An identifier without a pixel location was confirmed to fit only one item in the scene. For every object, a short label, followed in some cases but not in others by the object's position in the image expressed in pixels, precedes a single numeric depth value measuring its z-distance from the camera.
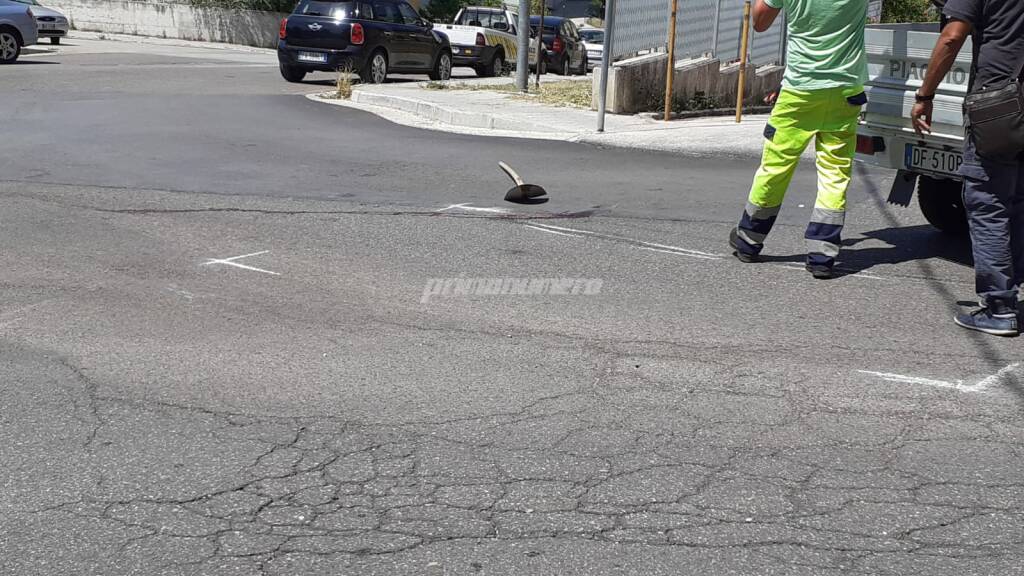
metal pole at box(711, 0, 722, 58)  18.86
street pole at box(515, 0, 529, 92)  20.03
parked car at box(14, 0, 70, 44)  30.88
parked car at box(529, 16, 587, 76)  31.58
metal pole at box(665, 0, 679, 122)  15.82
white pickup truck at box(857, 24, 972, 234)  7.29
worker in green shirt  7.15
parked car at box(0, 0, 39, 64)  24.92
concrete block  16.62
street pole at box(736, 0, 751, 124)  15.73
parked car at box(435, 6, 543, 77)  27.25
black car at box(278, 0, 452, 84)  21.52
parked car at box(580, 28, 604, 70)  36.34
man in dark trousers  6.13
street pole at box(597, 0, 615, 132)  14.73
